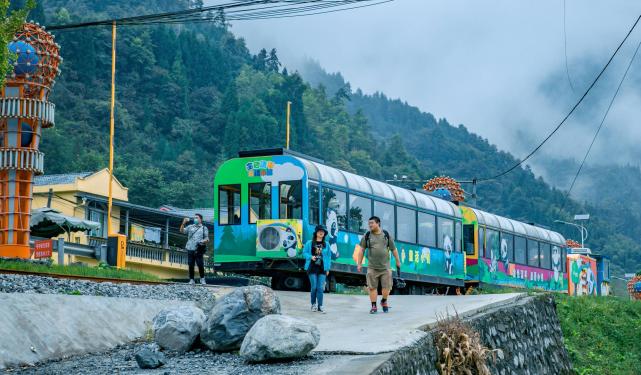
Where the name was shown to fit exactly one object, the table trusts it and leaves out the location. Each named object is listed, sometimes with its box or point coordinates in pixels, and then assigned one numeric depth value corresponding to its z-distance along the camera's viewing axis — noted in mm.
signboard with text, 28300
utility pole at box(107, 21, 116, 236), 38719
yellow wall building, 45625
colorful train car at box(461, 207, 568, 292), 33875
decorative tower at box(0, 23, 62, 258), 26156
